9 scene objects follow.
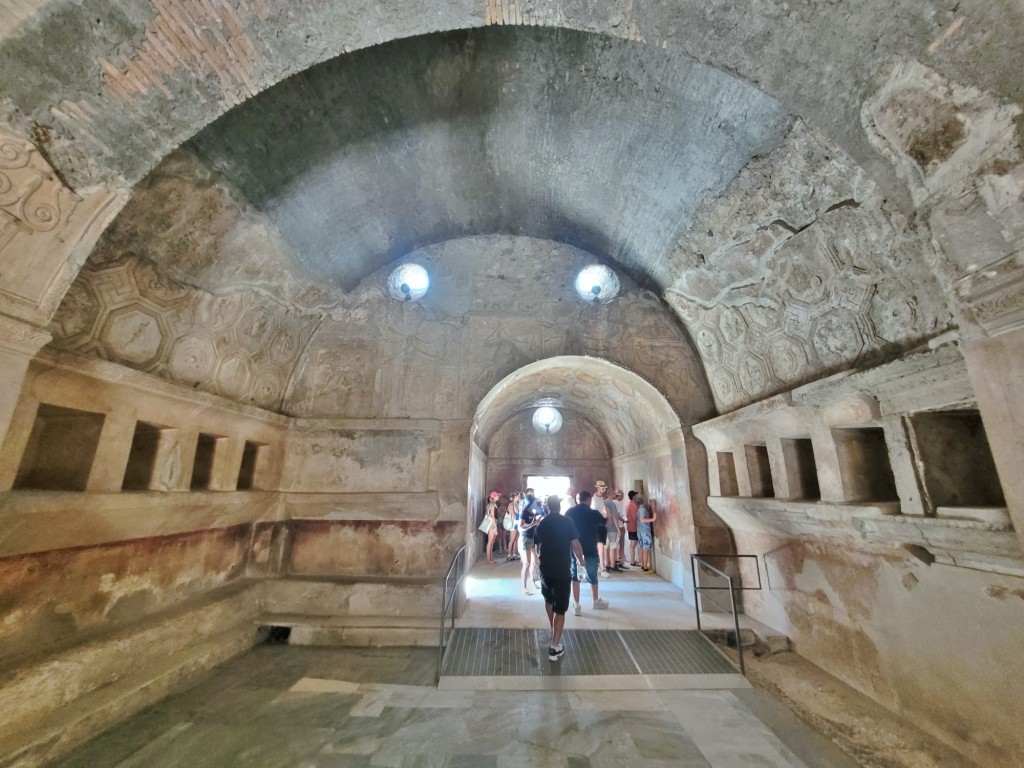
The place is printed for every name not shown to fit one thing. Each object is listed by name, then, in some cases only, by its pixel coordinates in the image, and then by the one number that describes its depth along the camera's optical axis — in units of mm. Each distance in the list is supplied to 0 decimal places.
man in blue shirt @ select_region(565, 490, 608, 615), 5852
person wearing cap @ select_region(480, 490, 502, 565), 8750
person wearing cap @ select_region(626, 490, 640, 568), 8531
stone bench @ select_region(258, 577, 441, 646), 5023
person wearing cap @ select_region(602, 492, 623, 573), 8398
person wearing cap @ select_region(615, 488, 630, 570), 8789
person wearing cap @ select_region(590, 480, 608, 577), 8234
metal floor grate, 4094
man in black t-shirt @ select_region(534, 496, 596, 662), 4438
